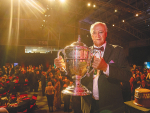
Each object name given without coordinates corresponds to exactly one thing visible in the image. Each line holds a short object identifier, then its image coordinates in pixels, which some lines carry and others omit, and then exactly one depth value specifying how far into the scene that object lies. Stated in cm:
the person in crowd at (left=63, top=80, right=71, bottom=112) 605
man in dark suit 117
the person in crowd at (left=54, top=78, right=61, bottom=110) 628
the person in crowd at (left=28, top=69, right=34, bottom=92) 982
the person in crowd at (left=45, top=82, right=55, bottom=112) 614
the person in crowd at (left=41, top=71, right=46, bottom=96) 852
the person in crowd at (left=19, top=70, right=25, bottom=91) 903
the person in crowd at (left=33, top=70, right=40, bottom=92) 966
